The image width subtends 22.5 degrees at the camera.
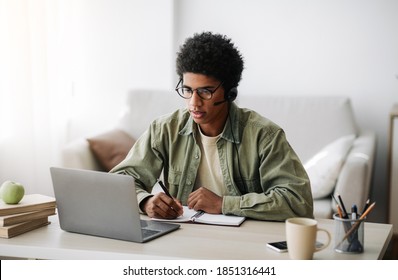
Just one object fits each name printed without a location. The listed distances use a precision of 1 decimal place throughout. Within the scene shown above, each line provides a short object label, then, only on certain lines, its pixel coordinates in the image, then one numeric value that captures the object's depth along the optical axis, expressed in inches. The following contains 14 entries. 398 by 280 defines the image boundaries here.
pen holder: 118.7
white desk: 117.8
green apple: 129.8
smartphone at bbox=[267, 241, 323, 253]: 118.4
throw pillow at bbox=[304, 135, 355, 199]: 195.6
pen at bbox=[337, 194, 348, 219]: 120.7
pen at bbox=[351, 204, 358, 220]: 121.0
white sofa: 191.7
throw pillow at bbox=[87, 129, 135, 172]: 216.1
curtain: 210.2
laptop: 122.0
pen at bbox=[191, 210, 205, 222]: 133.1
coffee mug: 114.2
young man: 137.2
